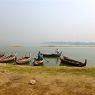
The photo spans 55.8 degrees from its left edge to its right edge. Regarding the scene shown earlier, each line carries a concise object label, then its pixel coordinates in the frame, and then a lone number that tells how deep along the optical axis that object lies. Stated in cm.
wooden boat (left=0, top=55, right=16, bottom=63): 1705
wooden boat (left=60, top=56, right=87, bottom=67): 1541
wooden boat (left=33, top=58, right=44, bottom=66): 1504
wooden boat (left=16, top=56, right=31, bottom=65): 1582
